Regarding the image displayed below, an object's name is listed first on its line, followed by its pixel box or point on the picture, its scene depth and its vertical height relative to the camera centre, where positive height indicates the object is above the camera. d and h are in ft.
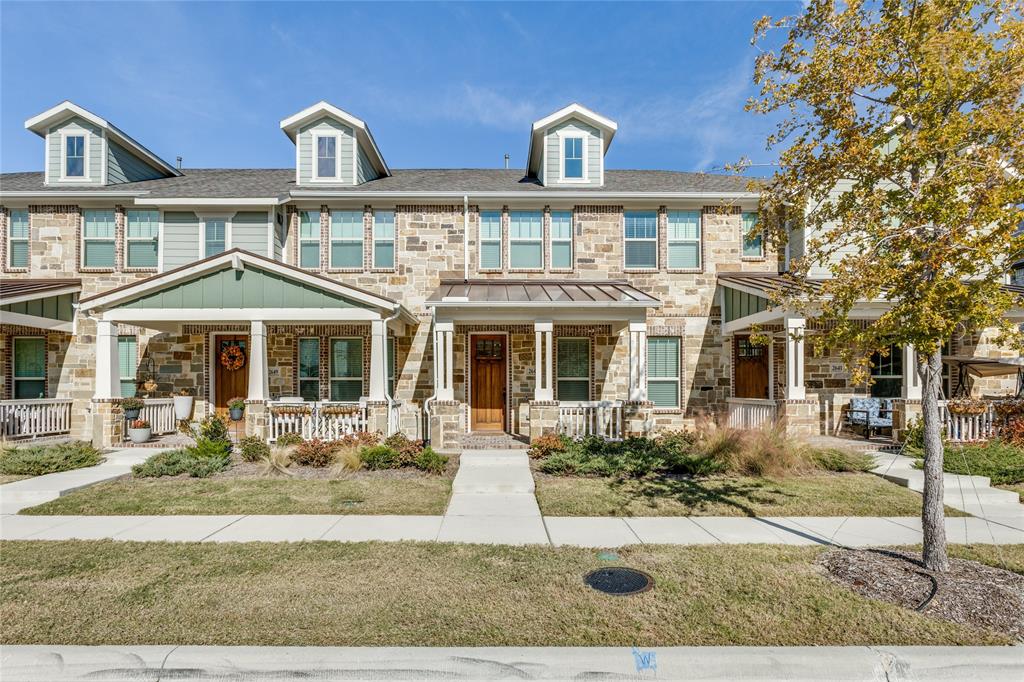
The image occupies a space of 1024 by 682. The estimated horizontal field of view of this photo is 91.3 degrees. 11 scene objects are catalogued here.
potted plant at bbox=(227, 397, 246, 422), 41.47 -4.54
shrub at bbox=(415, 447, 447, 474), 29.89 -6.64
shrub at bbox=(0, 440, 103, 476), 28.73 -6.34
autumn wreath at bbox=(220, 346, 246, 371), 44.37 -0.46
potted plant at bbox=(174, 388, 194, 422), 42.93 -4.62
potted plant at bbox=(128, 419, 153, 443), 37.78 -5.92
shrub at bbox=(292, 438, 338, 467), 31.48 -6.49
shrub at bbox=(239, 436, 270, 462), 32.55 -6.35
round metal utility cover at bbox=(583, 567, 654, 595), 14.43 -6.86
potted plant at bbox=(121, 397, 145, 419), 39.29 -4.28
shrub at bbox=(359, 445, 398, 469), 30.76 -6.54
